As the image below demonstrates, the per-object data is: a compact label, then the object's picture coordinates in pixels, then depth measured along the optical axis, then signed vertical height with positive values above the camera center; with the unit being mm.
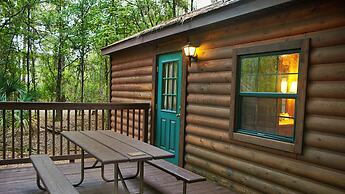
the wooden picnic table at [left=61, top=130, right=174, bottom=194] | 2439 -642
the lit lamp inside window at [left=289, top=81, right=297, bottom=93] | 2848 +48
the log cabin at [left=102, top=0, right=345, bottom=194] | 2532 -40
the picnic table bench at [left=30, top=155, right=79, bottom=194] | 2233 -874
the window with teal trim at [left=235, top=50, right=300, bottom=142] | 2902 -39
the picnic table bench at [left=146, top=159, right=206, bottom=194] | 2822 -962
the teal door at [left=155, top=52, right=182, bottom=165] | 4758 -261
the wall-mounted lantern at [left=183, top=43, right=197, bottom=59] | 4223 +615
